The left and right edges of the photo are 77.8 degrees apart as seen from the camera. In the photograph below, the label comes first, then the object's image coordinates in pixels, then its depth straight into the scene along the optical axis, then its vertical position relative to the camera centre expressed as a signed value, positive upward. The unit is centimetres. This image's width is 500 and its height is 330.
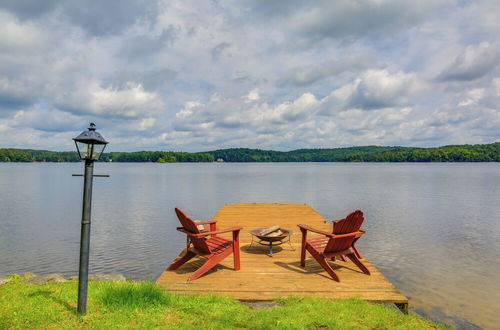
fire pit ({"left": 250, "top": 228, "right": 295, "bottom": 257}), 810 -193
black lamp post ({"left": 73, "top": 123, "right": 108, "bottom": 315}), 460 -41
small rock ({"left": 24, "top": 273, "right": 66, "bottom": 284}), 683 -283
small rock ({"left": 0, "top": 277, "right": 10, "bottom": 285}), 681 -287
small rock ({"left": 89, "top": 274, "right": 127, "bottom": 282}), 697 -279
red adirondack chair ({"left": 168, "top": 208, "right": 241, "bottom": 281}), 656 -197
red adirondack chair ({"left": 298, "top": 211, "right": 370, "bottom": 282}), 643 -184
